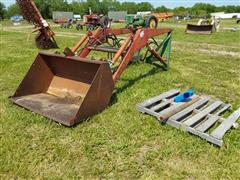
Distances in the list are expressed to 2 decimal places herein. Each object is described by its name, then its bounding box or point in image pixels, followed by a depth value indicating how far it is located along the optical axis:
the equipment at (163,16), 27.46
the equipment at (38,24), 7.26
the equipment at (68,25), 18.61
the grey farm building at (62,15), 32.52
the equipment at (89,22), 15.12
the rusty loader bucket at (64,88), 2.46
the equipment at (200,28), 12.53
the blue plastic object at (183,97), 2.94
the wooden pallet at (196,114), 2.26
